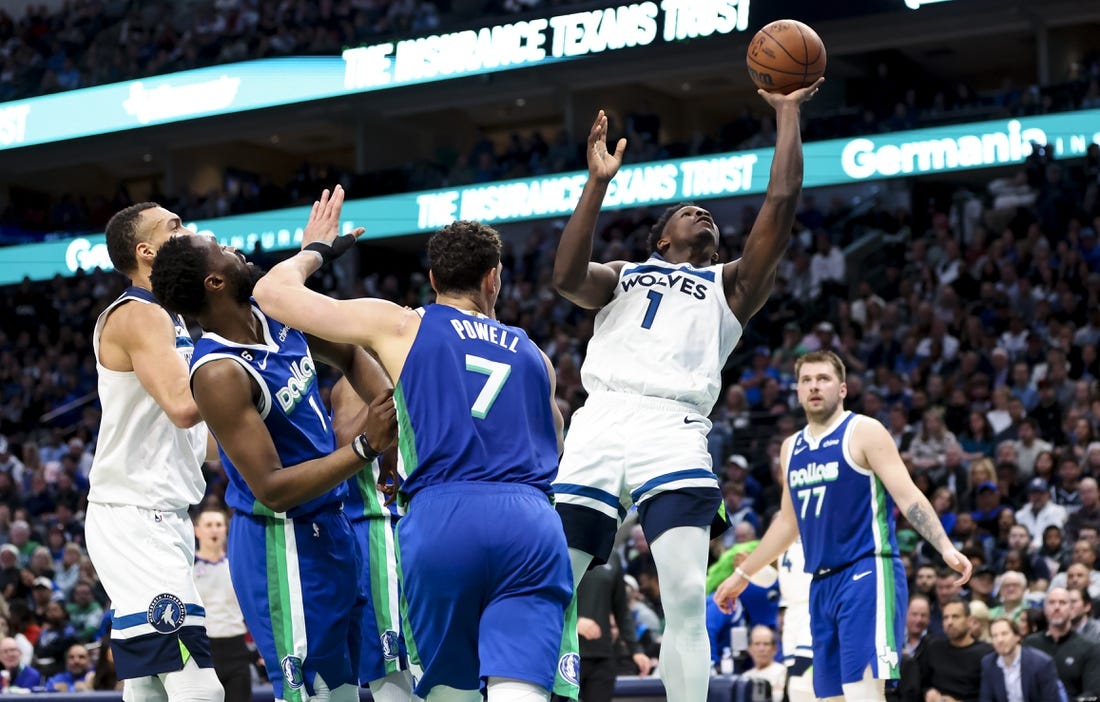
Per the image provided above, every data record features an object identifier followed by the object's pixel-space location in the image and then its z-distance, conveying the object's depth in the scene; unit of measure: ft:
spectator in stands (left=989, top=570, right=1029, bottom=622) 35.35
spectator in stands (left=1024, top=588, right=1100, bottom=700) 32.83
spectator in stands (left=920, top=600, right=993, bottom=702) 32.94
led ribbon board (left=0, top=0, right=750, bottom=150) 66.54
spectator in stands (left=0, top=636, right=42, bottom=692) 41.24
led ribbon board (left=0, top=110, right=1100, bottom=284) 61.57
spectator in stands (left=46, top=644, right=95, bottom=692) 40.96
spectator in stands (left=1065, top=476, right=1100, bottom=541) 39.81
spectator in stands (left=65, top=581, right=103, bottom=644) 48.03
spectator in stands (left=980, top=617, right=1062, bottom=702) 31.22
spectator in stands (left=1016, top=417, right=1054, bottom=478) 44.14
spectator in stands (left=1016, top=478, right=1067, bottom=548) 40.55
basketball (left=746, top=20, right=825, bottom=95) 18.28
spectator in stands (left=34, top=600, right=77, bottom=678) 43.45
